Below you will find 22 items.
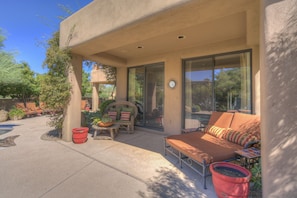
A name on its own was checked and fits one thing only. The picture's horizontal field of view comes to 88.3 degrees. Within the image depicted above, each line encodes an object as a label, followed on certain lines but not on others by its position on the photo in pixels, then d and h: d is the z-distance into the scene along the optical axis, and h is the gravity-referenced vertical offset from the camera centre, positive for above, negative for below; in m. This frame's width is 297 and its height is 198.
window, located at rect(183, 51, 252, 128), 4.52 +0.50
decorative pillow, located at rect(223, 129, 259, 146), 2.98 -0.74
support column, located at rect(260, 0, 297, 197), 1.56 +0.04
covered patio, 1.59 +1.46
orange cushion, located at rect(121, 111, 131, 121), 6.18 -0.64
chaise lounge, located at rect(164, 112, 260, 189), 2.67 -0.87
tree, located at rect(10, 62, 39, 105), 9.70 +0.82
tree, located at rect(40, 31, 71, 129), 4.62 +0.61
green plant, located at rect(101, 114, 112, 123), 5.08 -0.65
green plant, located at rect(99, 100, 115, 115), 7.26 -0.24
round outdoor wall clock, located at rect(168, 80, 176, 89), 5.62 +0.63
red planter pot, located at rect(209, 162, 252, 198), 1.86 -1.03
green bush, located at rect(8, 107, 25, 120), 8.88 -0.85
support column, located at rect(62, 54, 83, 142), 4.87 -0.05
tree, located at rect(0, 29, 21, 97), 8.02 +1.60
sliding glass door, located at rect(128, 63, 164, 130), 6.31 +0.32
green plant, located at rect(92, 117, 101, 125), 5.24 -0.72
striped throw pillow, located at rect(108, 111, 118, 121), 6.34 -0.58
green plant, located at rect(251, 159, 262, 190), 2.17 -1.11
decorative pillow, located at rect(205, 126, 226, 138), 3.61 -0.74
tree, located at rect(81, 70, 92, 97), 19.90 +2.09
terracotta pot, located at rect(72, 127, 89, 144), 4.62 -1.09
